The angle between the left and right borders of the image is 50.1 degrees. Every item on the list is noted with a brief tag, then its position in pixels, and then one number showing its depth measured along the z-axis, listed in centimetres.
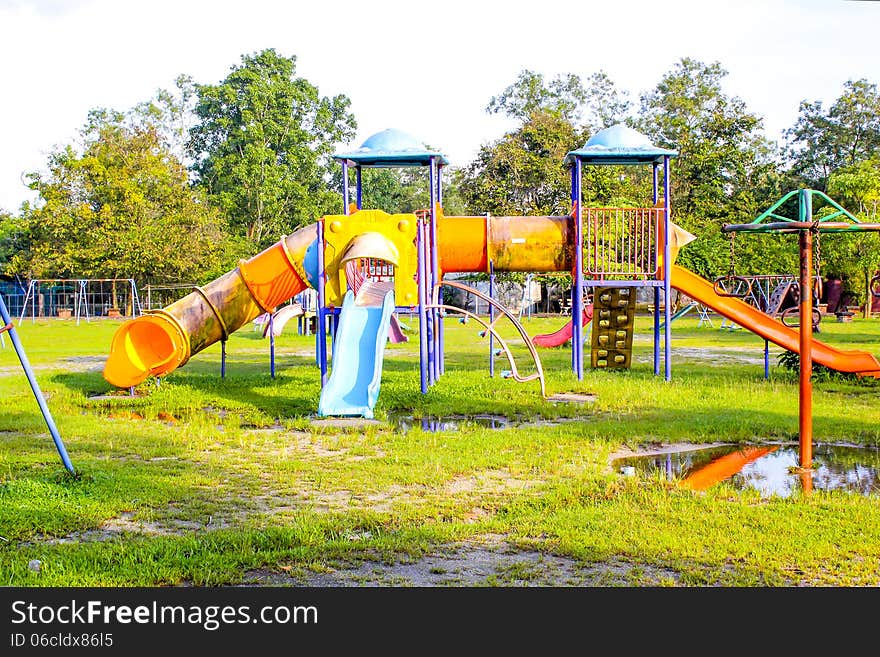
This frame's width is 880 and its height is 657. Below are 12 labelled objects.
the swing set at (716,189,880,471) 778
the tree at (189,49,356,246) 4600
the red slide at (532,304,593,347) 2092
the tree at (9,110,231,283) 3978
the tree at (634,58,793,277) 3788
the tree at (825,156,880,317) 2853
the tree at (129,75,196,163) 4978
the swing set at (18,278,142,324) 4244
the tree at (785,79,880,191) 4766
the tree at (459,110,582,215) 3875
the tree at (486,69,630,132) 4578
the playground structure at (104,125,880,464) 1216
